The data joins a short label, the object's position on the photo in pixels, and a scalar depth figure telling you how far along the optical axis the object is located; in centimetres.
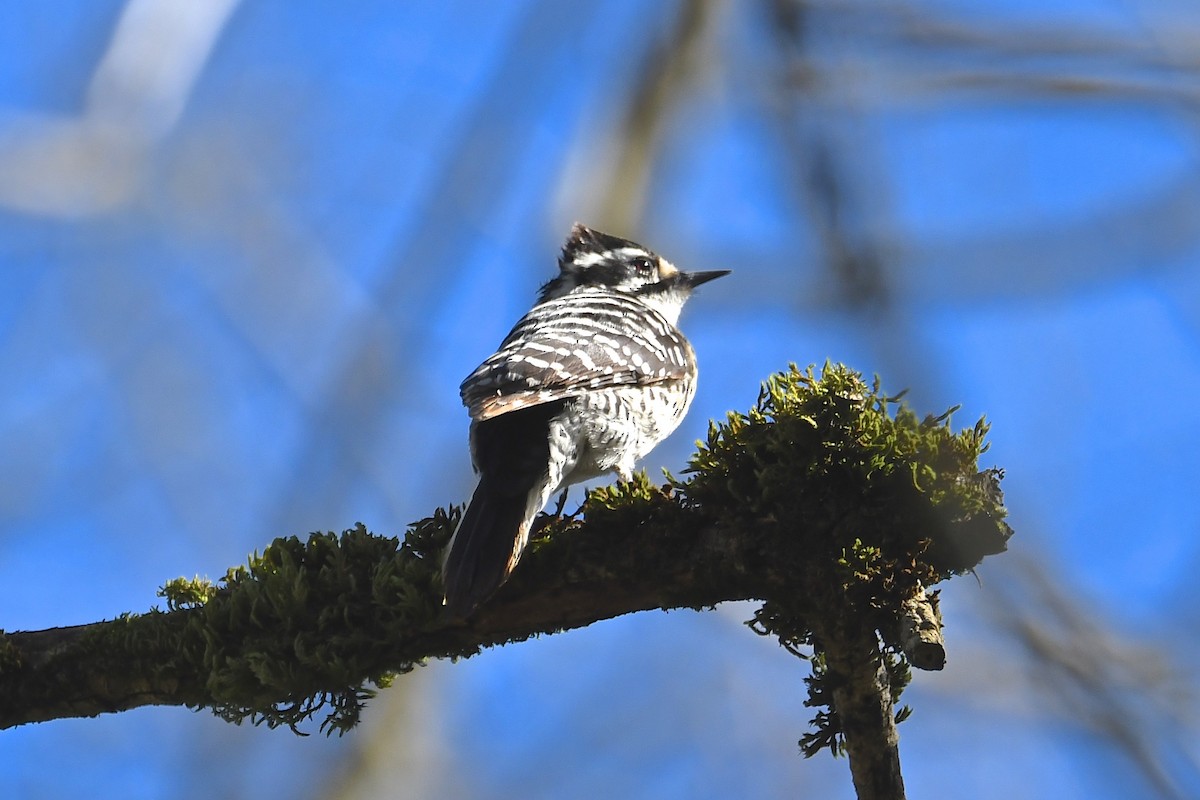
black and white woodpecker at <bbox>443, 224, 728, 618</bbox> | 715
